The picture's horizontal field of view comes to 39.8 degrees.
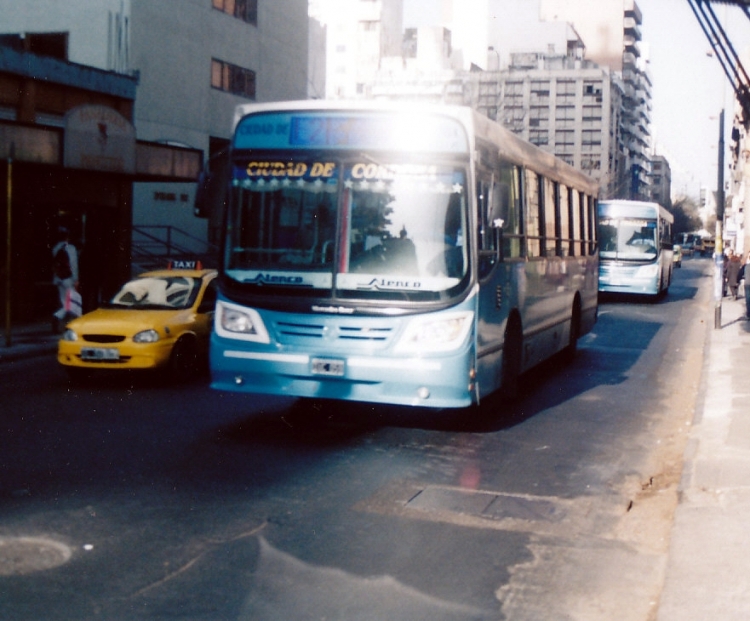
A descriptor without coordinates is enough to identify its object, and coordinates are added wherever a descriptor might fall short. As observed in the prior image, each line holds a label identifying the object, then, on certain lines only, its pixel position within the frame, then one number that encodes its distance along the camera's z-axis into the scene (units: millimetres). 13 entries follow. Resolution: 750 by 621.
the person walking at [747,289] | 23281
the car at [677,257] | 75238
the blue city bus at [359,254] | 8922
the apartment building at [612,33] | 139750
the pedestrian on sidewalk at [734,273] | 32406
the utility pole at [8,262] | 16148
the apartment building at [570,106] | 120250
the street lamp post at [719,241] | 21750
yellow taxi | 12242
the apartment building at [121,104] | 22516
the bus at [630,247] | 31391
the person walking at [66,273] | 18219
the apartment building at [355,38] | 121188
